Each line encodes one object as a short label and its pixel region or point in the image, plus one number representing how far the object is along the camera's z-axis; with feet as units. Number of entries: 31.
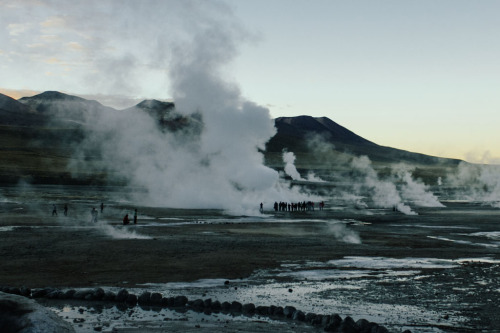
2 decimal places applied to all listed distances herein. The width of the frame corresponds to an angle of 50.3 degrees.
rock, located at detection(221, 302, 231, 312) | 59.16
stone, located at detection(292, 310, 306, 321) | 55.36
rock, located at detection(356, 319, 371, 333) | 50.57
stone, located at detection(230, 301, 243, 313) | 58.80
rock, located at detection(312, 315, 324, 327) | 53.42
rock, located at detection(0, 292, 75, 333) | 41.45
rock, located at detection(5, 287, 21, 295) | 62.59
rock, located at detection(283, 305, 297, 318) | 56.39
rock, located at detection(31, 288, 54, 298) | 63.48
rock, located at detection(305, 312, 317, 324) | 54.54
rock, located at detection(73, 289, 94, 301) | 62.39
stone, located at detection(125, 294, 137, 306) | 61.67
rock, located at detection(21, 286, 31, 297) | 62.34
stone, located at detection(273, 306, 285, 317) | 57.21
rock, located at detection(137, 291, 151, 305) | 61.52
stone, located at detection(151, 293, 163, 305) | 61.16
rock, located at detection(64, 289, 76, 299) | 63.00
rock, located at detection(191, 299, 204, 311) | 59.98
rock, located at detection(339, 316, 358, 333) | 50.93
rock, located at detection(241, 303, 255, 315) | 58.03
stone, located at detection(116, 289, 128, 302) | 61.82
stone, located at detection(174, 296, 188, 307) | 60.64
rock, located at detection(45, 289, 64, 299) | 62.83
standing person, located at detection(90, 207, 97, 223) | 163.10
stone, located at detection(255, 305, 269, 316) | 57.77
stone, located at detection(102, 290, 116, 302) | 62.18
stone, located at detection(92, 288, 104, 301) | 62.39
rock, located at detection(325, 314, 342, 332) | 51.85
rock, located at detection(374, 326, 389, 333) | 49.73
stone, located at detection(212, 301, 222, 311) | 59.72
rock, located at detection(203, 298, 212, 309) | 59.88
